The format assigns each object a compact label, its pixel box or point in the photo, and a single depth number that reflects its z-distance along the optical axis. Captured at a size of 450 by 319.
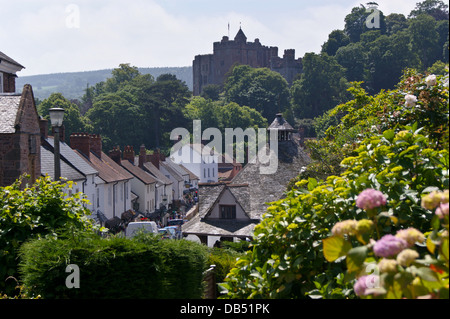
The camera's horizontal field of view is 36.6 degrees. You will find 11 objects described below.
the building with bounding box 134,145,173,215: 72.88
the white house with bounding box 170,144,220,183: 106.31
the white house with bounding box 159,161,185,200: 83.81
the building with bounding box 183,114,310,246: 41.47
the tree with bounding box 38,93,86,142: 113.57
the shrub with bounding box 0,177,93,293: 11.06
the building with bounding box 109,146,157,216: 62.57
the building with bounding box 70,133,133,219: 48.53
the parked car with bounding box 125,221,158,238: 30.39
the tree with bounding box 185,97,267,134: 143.88
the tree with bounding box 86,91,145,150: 124.38
